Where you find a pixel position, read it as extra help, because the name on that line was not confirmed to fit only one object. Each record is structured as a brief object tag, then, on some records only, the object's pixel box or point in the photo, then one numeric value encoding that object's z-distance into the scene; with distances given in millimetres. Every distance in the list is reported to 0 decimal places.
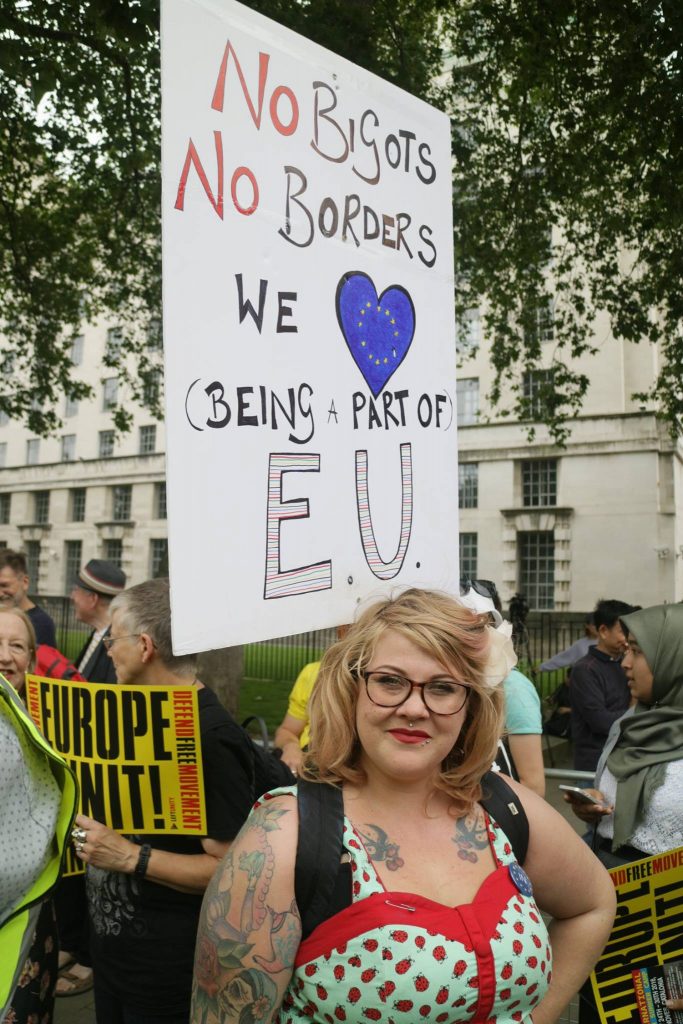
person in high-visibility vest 1293
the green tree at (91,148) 7012
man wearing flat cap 4750
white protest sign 1715
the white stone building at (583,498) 29594
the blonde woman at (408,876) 1513
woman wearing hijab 2627
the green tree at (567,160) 7348
